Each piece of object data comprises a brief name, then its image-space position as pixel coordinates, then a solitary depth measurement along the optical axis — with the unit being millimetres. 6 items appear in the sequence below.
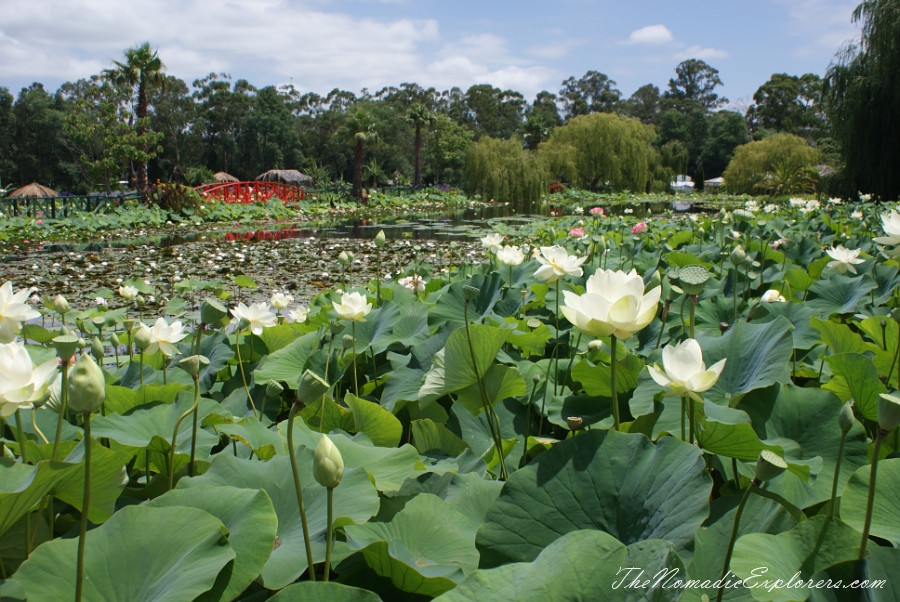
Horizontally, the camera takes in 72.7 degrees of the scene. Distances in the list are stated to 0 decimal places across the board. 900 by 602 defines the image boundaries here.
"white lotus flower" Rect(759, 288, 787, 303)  1561
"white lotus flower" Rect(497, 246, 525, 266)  1958
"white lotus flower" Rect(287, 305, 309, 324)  2096
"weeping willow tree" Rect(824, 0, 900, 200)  10547
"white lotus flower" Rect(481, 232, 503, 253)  2588
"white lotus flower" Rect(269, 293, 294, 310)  2002
